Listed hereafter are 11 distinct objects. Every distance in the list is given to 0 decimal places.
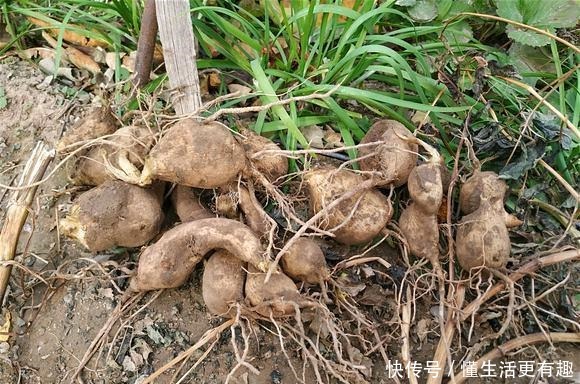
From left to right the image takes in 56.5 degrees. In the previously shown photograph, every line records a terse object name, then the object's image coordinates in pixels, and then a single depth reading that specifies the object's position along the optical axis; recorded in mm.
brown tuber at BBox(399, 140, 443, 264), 1246
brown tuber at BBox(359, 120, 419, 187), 1302
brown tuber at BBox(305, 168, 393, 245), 1271
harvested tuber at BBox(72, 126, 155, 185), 1273
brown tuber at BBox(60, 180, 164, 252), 1228
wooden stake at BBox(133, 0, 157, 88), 1382
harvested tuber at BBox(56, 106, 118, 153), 1326
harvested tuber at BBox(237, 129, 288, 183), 1305
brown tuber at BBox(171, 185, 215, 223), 1310
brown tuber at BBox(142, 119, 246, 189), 1212
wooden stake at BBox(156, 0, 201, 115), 1229
